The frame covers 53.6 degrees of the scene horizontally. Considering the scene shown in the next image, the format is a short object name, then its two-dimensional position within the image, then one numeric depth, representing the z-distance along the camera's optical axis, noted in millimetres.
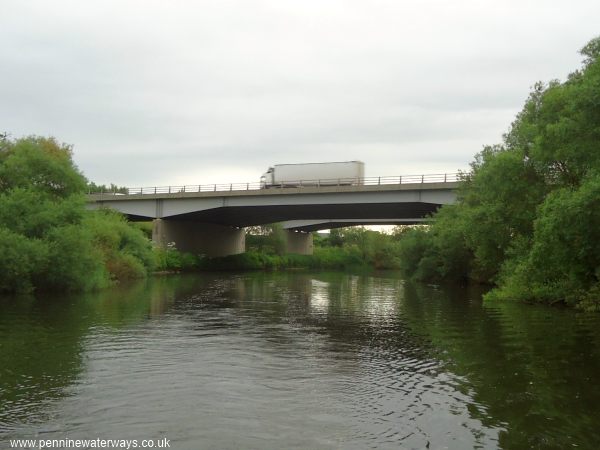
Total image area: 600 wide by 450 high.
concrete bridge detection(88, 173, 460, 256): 57469
